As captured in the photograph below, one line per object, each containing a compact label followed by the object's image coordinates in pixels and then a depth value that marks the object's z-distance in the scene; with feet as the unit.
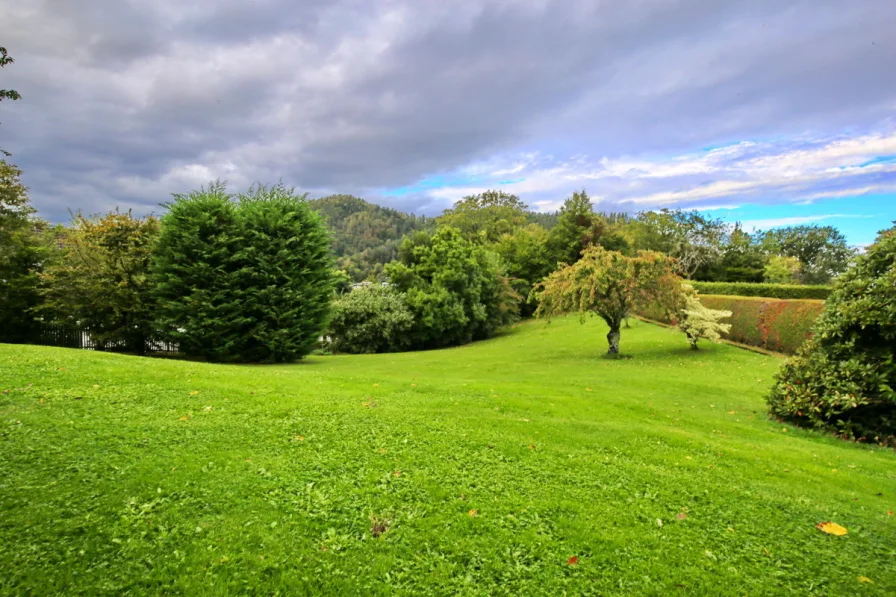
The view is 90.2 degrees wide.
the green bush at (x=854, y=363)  28.99
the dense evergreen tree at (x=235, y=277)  61.31
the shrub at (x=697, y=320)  64.52
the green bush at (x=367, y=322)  97.50
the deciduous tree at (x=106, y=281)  62.49
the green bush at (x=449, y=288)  103.91
